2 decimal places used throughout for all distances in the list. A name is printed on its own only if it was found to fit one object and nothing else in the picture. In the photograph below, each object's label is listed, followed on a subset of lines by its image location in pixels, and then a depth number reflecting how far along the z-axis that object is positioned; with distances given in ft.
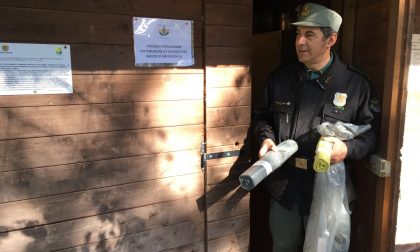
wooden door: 7.07
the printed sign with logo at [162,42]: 6.38
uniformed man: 6.88
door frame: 6.64
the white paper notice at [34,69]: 5.45
